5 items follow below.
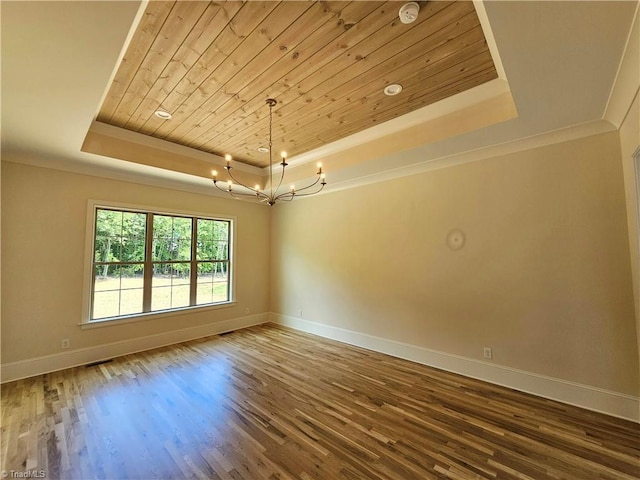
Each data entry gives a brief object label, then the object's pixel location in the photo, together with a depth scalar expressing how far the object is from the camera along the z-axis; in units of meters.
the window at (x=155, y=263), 3.95
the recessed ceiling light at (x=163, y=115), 2.98
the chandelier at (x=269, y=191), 4.71
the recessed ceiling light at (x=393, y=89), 2.48
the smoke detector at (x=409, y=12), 1.63
